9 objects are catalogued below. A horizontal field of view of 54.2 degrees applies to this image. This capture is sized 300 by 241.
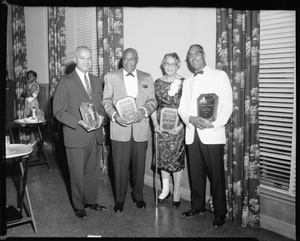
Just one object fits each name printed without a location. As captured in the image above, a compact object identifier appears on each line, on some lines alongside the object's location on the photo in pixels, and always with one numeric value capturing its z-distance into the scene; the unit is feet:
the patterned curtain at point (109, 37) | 14.89
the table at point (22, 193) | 8.61
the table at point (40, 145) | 16.77
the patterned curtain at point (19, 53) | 24.45
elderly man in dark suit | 10.48
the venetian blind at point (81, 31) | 17.90
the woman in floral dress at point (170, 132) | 11.28
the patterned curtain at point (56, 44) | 19.79
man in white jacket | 9.71
